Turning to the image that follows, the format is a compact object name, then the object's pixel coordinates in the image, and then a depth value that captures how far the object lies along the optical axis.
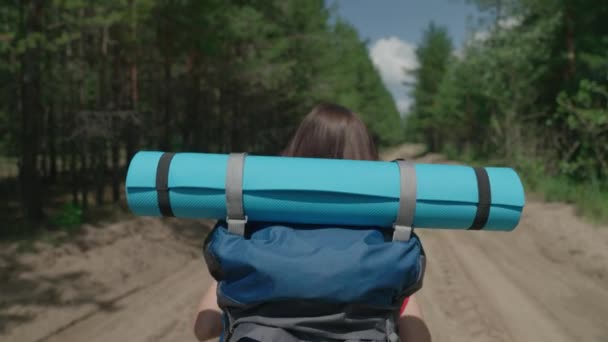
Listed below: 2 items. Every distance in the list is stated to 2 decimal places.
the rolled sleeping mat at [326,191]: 1.35
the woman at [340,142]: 1.52
